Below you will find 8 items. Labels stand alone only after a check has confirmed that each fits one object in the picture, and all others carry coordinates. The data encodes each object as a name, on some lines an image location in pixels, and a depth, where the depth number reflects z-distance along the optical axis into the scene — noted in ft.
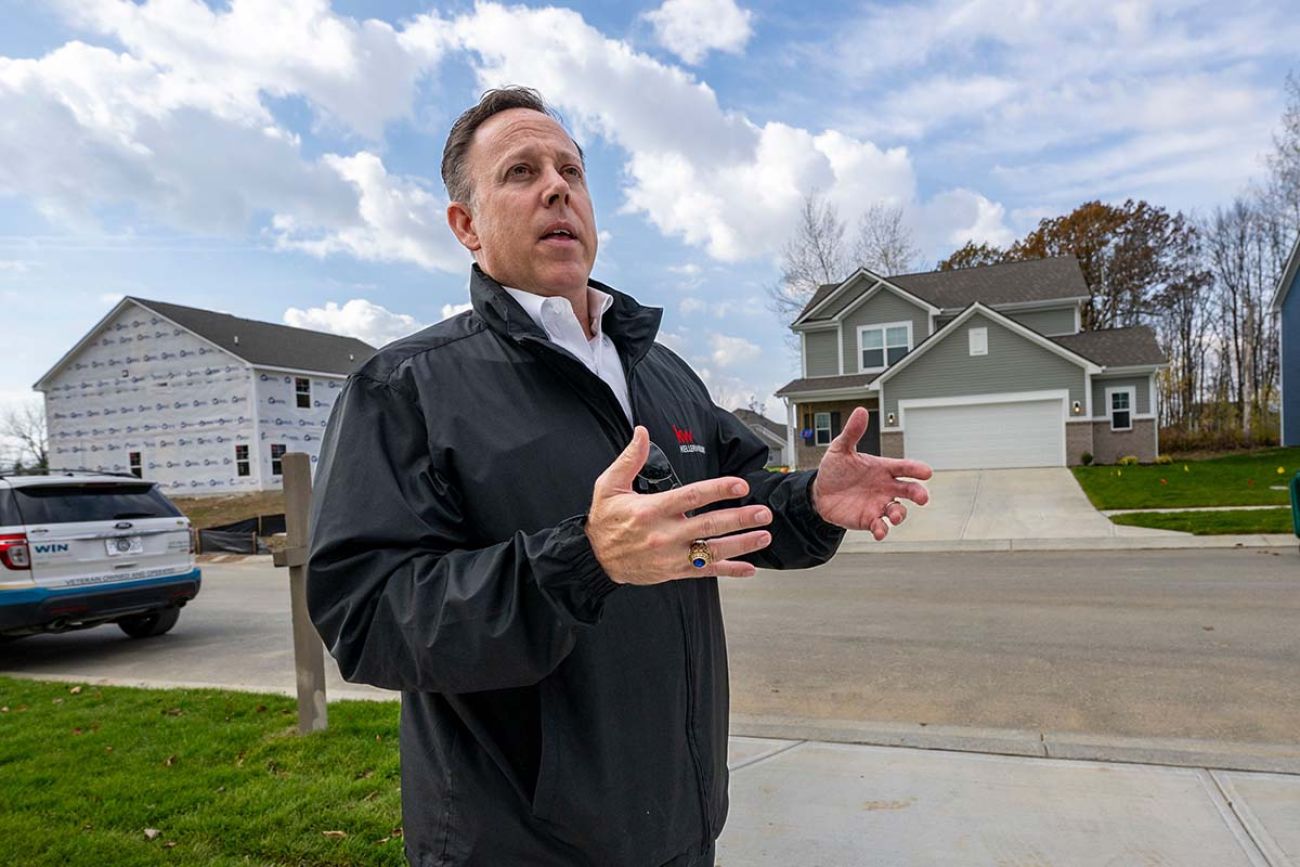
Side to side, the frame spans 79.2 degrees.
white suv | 21.97
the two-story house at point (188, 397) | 102.58
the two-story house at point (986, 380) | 72.28
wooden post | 13.65
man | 3.65
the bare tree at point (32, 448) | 146.51
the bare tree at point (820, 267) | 106.63
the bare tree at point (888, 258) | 108.99
